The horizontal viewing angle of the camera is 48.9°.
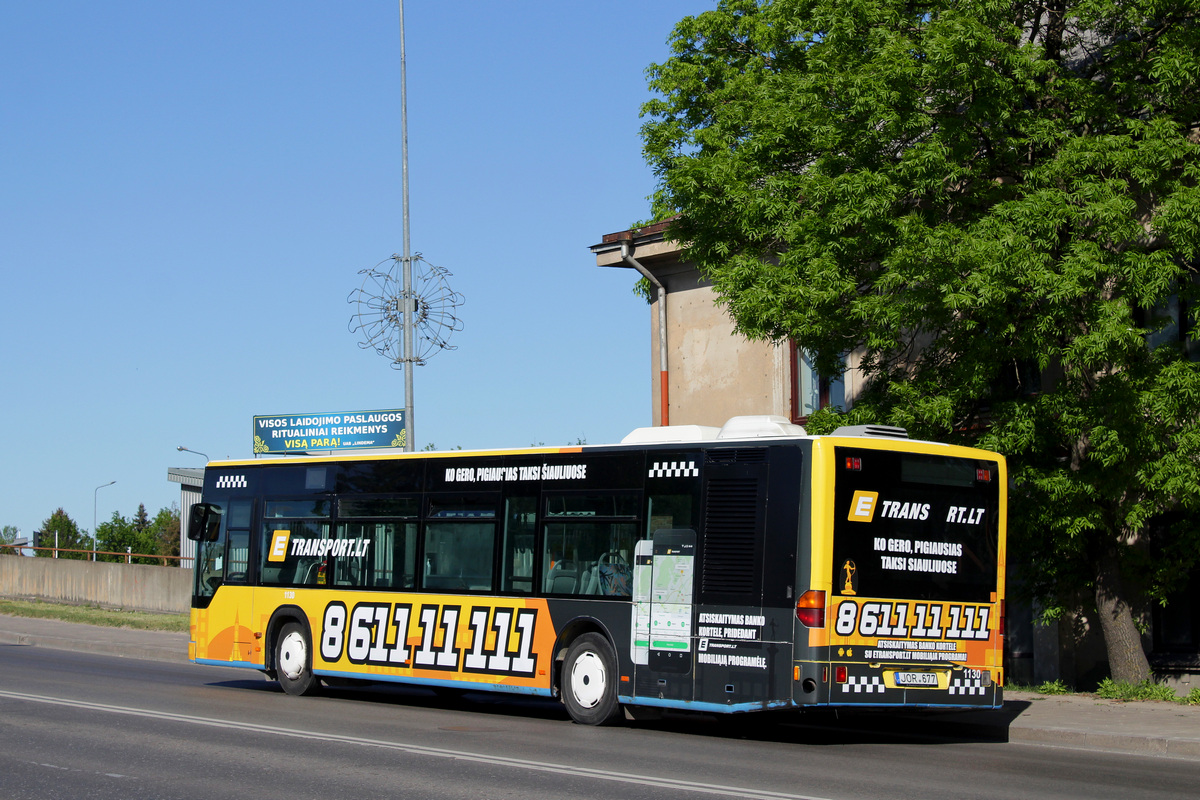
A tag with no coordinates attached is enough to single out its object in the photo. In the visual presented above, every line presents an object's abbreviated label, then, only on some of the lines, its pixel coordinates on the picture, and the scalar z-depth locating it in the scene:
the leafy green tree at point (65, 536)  55.16
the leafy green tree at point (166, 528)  98.53
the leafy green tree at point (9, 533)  104.30
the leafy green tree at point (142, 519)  130.62
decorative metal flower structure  28.05
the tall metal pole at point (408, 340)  28.05
